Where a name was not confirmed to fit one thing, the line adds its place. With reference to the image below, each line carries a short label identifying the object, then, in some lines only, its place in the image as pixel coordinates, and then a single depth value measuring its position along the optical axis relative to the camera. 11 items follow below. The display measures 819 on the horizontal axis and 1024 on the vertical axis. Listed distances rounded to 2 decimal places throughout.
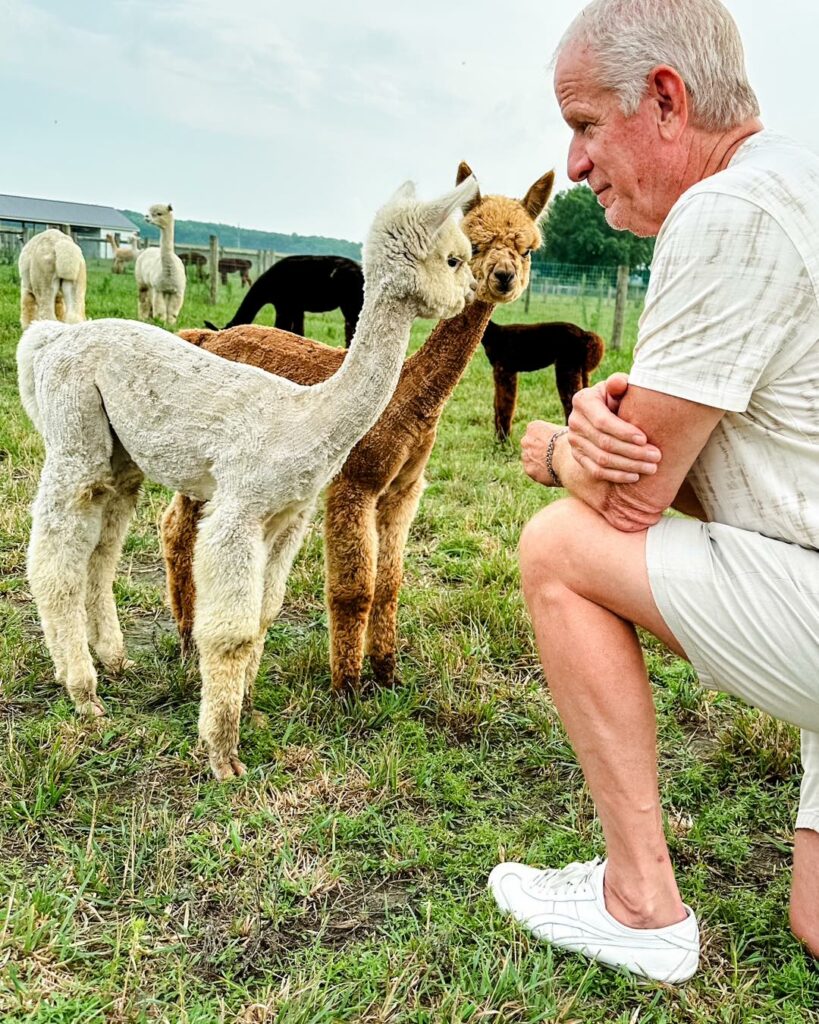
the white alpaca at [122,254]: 23.41
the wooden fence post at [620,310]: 13.26
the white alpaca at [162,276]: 10.78
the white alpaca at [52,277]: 9.29
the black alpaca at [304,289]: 4.93
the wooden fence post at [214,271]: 17.17
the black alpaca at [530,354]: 7.08
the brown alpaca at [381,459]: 2.98
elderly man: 1.60
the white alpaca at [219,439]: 2.53
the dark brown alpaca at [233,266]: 24.16
